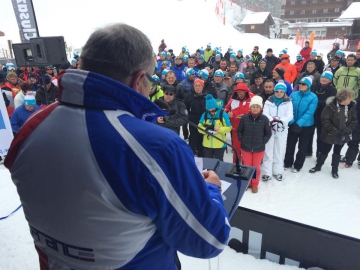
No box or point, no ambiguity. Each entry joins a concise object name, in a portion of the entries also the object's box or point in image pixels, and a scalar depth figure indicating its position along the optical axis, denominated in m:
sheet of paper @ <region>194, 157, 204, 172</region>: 1.64
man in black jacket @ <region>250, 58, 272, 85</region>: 8.03
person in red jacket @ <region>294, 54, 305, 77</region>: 10.04
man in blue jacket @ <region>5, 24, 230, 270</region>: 0.78
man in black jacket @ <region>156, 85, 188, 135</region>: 4.96
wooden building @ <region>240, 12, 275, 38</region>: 37.75
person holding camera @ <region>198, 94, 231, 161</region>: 4.61
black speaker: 3.81
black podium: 1.36
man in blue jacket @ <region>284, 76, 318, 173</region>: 4.79
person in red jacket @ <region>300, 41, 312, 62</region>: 11.51
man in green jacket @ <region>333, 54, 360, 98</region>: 6.21
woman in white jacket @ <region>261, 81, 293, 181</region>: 4.62
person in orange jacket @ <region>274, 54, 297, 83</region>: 8.56
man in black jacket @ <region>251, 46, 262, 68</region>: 11.56
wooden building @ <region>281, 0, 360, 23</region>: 43.47
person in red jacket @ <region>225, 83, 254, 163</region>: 4.95
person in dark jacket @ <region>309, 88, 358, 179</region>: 4.47
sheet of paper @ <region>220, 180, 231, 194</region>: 1.49
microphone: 1.61
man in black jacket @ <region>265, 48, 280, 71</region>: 10.47
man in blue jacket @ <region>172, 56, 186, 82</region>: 9.62
